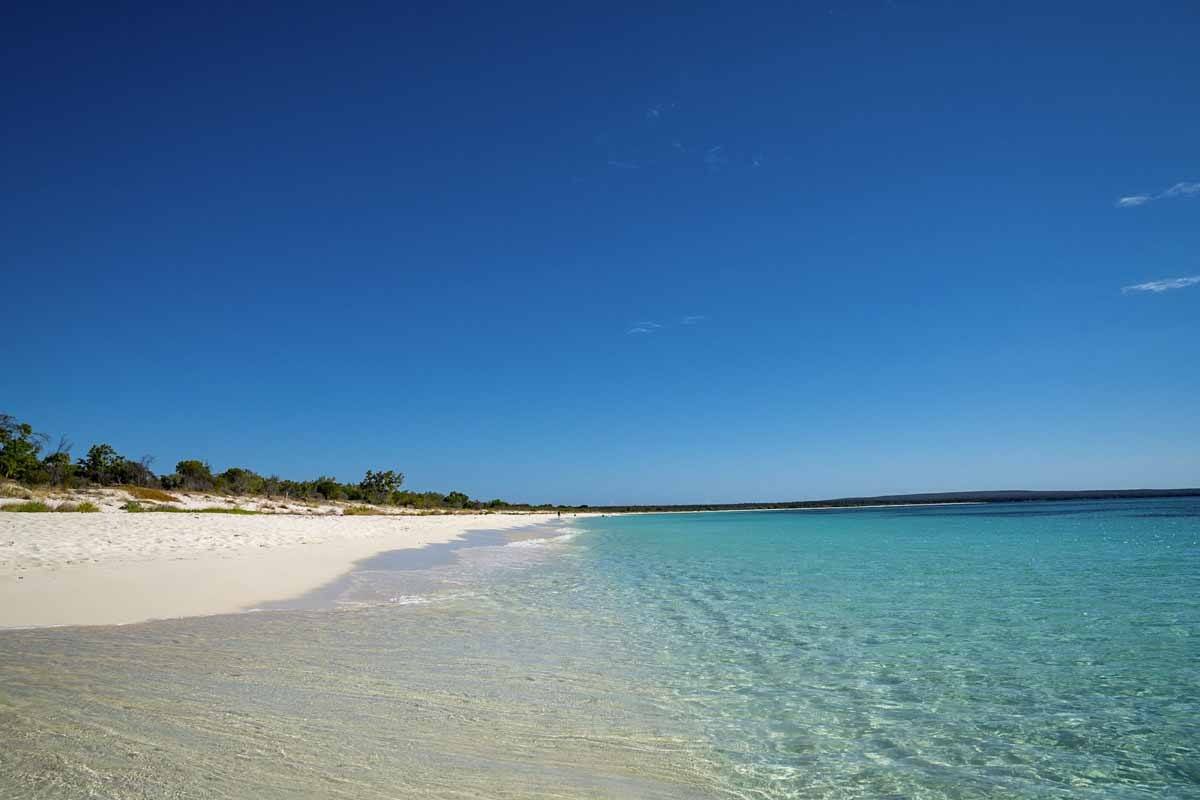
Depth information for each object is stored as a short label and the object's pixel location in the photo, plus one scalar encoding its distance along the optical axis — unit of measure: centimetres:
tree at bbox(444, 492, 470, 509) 10762
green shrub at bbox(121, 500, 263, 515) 2776
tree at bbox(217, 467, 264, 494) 5238
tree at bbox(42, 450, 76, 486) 3708
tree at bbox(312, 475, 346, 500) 7068
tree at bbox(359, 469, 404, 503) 8144
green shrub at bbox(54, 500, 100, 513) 2442
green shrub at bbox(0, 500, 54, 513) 2239
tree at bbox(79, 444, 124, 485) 4569
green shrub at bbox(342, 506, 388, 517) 5111
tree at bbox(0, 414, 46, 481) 3534
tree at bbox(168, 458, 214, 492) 4912
